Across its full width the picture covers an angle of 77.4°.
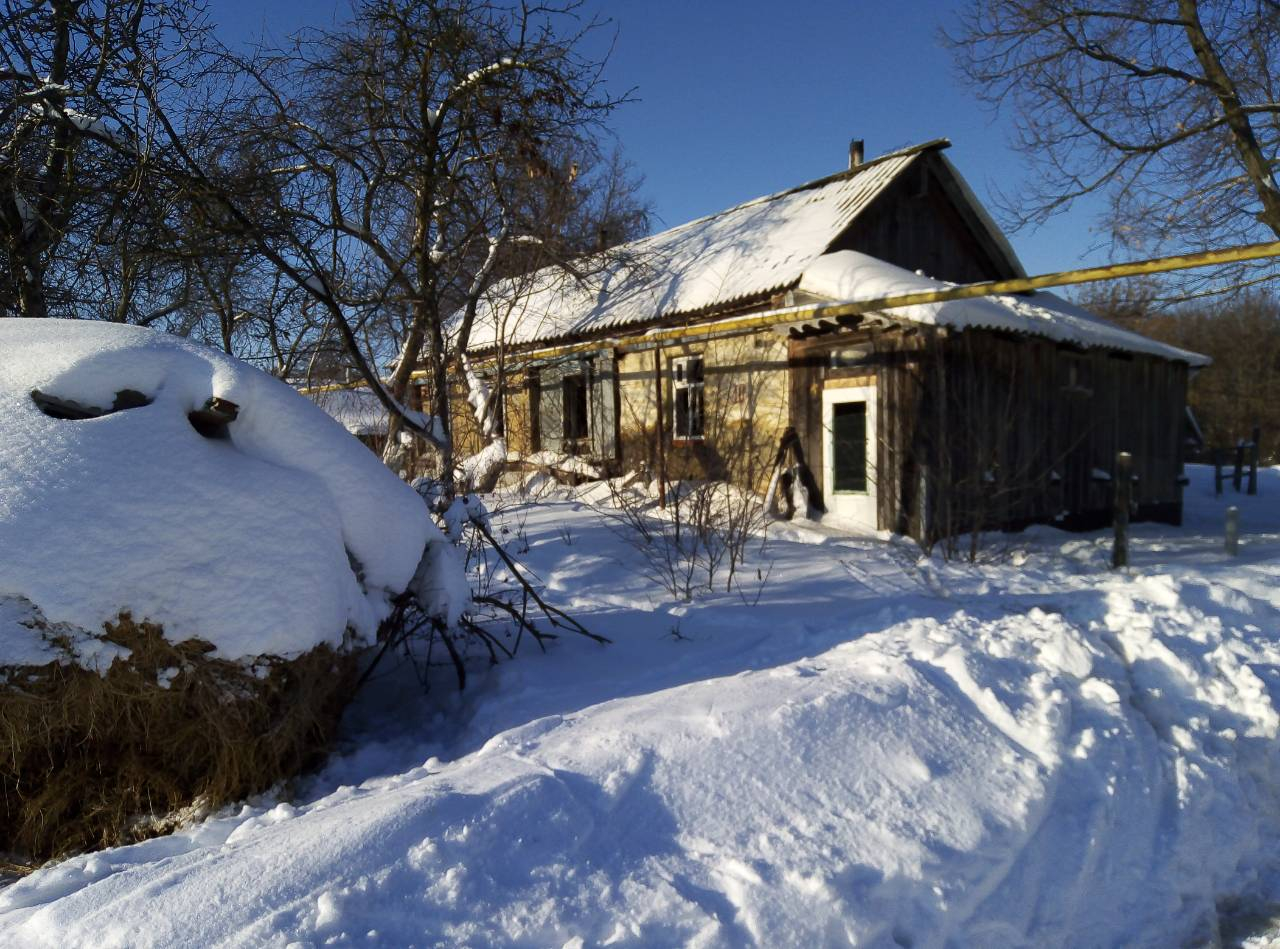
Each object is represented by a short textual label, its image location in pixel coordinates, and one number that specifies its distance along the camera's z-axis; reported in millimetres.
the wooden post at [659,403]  8086
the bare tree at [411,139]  6391
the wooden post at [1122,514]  7578
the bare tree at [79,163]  5867
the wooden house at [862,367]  9031
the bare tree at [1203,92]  10578
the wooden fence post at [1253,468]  17938
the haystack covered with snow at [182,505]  2773
